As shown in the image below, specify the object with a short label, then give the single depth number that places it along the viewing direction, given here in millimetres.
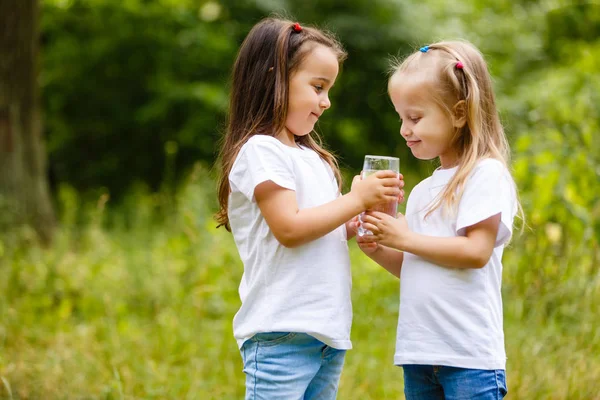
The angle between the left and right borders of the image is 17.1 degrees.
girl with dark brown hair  3458
